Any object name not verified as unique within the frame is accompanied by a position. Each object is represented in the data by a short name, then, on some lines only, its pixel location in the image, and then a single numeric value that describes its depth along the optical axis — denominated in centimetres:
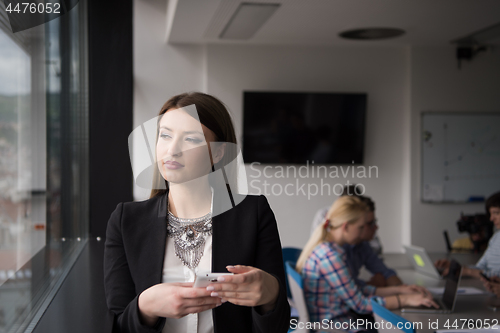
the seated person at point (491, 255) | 301
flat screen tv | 488
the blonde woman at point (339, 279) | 237
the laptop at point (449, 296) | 223
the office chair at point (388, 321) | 169
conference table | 208
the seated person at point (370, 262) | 284
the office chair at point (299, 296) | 238
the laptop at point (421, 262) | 305
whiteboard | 512
